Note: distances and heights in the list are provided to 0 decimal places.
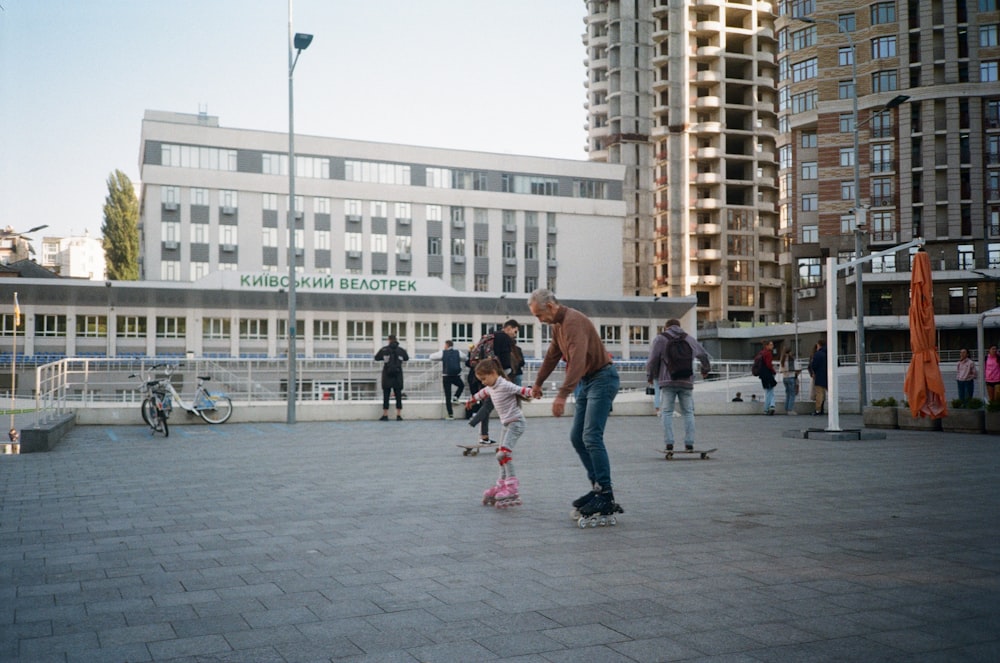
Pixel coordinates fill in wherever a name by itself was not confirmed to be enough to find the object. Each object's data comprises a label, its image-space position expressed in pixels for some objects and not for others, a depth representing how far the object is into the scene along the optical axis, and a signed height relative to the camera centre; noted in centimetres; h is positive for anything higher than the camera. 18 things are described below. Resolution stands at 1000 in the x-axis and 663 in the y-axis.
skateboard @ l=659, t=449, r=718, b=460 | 1220 -148
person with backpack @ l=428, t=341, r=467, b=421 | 2139 -60
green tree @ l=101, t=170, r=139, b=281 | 7844 +1029
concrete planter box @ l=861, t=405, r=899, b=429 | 1908 -156
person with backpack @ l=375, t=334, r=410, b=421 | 2112 -51
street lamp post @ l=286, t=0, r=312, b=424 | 2102 +384
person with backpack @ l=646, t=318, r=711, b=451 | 1271 -35
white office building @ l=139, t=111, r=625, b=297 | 6969 +1113
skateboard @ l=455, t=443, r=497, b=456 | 1295 -150
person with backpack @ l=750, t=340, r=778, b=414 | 2491 -72
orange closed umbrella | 1525 -20
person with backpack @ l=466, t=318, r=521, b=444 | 1465 -4
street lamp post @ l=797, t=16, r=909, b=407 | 2517 +68
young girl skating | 788 -67
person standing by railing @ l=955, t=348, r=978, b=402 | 2558 -90
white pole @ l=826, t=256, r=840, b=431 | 1520 -6
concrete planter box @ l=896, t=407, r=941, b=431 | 1828 -160
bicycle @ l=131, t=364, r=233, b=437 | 1675 -121
